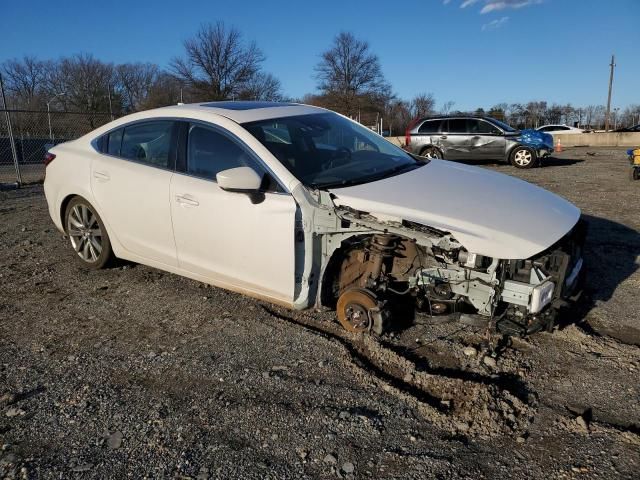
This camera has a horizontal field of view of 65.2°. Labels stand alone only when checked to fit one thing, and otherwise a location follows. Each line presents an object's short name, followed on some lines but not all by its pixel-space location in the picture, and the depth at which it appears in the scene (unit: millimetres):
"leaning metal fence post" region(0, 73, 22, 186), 11336
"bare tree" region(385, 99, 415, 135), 43250
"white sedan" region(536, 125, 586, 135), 36406
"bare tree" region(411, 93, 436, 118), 51369
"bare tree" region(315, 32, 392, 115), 44931
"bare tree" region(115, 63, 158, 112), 52400
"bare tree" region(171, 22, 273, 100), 38812
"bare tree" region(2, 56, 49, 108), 44094
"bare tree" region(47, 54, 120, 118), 40562
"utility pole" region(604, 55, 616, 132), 42519
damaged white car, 3125
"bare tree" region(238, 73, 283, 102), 38344
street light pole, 17344
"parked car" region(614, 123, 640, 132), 29766
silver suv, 14977
